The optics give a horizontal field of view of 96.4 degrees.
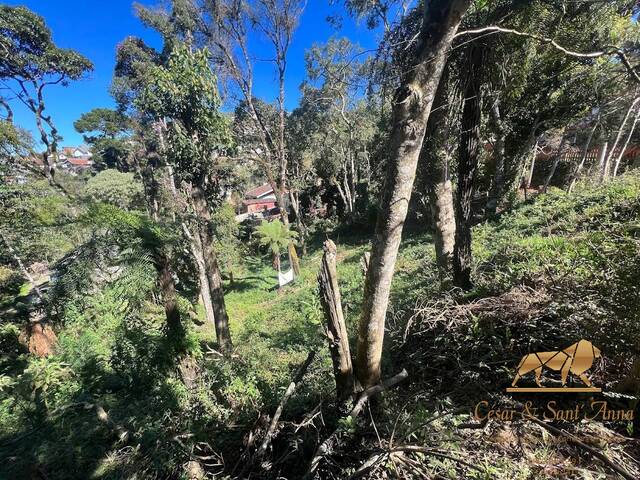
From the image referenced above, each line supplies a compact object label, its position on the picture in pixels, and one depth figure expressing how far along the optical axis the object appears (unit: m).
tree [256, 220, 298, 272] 15.25
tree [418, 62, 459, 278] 3.47
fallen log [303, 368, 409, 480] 2.03
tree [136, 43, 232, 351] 6.74
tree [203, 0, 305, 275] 12.38
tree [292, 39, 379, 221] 16.22
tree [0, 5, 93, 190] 10.14
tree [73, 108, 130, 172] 24.42
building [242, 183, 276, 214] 38.40
